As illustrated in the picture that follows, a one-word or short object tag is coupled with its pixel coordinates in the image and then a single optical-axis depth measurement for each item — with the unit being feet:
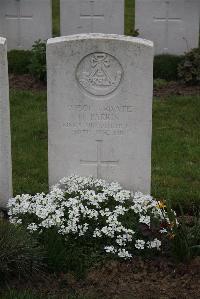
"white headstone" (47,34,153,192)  19.11
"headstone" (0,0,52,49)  38.45
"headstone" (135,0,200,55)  37.75
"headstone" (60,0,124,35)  38.17
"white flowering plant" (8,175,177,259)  17.88
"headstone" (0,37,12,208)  18.88
